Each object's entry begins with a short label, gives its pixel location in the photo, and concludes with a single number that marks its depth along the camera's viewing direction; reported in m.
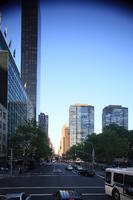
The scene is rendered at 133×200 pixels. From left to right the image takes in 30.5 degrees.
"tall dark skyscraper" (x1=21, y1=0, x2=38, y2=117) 172.88
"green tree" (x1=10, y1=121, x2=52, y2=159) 66.06
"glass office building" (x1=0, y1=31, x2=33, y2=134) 75.93
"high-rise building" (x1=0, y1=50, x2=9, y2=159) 67.62
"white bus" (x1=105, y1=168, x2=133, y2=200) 16.86
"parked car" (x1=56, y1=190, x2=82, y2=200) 13.27
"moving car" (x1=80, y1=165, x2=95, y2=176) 46.28
